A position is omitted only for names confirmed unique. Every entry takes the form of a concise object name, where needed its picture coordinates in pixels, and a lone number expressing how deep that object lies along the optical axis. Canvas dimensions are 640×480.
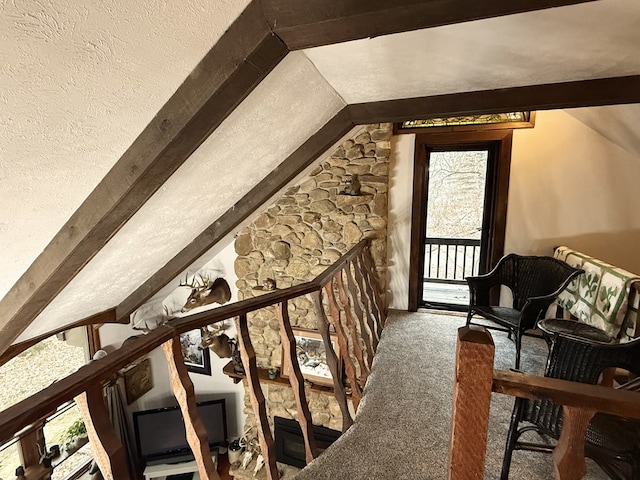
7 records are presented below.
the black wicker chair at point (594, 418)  1.27
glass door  4.21
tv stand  4.43
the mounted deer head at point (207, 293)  4.38
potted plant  3.86
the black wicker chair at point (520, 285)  2.47
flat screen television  4.58
